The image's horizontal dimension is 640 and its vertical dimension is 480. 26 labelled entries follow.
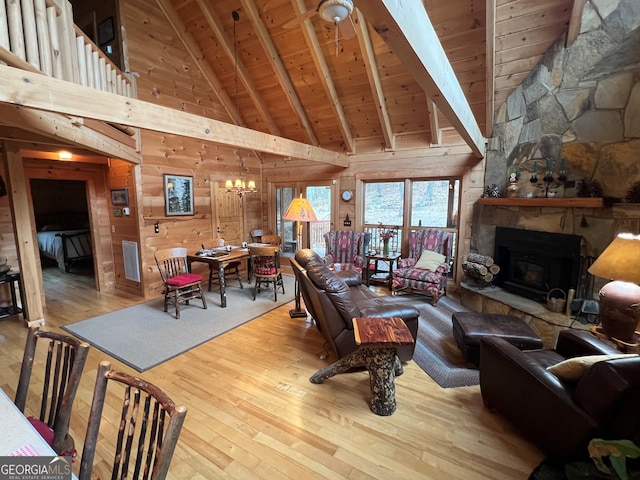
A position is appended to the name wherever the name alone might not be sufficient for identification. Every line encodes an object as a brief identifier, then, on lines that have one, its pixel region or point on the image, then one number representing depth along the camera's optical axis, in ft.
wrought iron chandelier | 14.42
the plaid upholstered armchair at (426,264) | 14.82
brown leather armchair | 4.75
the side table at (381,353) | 6.97
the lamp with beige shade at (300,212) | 14.14
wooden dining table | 14.64
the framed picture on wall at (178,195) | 16.65
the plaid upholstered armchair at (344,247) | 17.75
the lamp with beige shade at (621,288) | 6.53
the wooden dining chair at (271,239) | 19.17
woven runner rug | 8.83
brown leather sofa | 8.63
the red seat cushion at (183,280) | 13.60
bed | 21.16
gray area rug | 10.33
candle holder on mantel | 12.10
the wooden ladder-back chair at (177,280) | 13.65
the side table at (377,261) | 16.57
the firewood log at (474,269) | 13.94
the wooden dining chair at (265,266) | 15.17
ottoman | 8.55
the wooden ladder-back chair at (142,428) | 3.00
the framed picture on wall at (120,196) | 16.04
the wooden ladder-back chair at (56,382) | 4.26
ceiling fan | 6.78
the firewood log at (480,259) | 14.14
